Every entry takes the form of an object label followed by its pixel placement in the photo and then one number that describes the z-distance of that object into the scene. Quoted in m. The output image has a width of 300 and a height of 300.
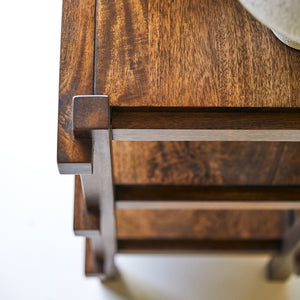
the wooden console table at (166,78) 0.90
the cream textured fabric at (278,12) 0.81
